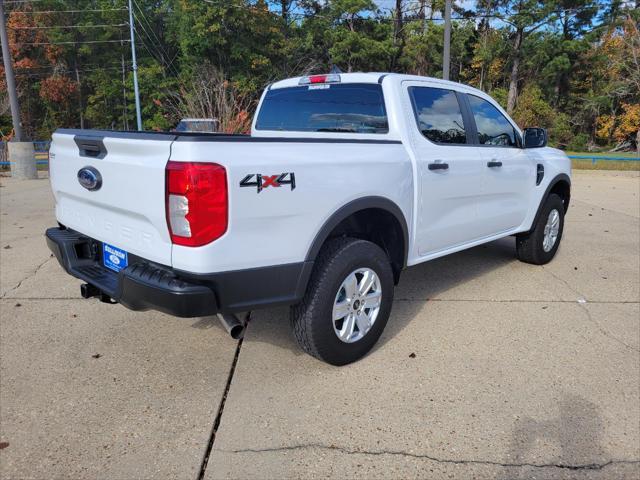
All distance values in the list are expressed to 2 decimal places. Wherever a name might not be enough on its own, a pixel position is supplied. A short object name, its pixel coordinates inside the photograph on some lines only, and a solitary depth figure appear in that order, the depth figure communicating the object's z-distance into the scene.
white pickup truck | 2.38
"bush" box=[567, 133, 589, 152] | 37.50
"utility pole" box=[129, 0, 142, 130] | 32.57
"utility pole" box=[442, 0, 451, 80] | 13.14
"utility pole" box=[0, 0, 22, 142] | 12.37
